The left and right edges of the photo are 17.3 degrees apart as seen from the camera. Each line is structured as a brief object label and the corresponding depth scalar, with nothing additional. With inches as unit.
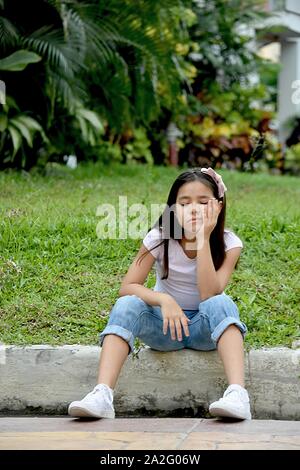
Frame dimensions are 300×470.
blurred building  611.2
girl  154.2
